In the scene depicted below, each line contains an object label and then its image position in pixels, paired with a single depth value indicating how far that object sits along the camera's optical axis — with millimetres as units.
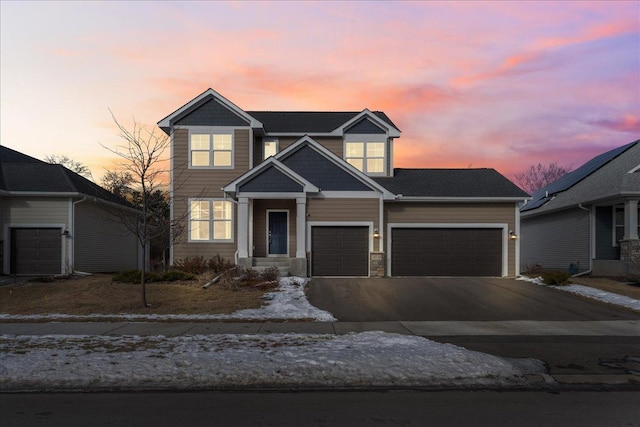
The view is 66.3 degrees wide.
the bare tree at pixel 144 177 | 12766
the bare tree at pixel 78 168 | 53531
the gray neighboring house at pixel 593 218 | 20250
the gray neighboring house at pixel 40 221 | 20656
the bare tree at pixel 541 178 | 71438
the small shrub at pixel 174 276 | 17219
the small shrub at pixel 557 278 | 17484
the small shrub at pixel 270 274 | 17212
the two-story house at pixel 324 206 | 20109
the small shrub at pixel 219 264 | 19733
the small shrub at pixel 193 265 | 19750
